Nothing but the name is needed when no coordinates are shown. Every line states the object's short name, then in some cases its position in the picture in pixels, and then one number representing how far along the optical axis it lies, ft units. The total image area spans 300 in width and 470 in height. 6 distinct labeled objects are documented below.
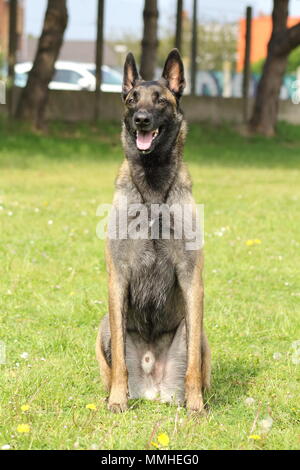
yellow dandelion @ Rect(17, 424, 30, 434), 13.60
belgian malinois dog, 15.64
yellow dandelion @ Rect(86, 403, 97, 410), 15.03
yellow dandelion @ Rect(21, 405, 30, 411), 14.49
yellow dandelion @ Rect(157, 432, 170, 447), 13.21
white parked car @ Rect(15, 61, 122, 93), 79.46
